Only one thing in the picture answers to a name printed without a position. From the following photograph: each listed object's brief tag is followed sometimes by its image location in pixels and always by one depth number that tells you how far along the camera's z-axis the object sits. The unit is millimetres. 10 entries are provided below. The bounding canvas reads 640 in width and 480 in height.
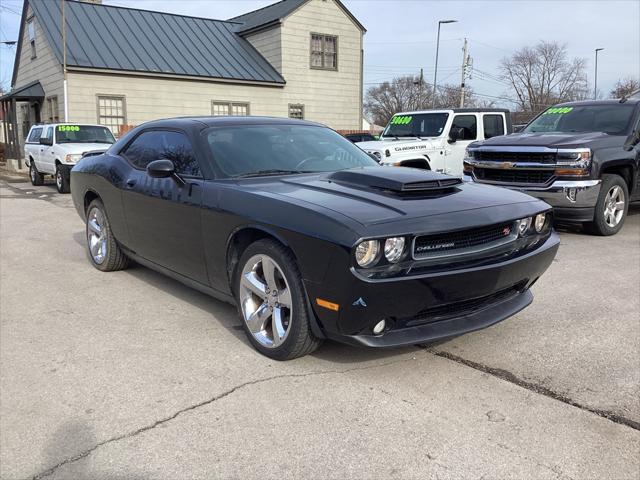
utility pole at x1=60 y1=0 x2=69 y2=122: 18712
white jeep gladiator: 10172
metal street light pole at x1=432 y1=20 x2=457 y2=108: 36781
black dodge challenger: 3055
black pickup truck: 7246
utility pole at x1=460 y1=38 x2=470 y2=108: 38981
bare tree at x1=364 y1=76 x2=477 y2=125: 61094
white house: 20297
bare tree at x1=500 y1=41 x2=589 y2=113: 57938
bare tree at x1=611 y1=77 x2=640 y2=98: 48253
